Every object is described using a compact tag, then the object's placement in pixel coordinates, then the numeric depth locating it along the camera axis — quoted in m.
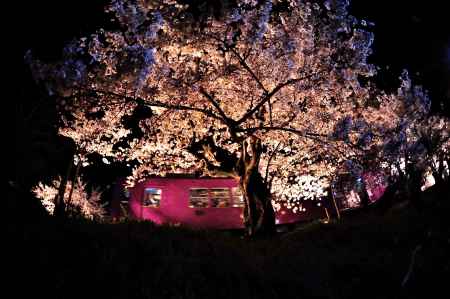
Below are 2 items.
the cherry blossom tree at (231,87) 9.44
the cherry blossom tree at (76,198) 21.50
